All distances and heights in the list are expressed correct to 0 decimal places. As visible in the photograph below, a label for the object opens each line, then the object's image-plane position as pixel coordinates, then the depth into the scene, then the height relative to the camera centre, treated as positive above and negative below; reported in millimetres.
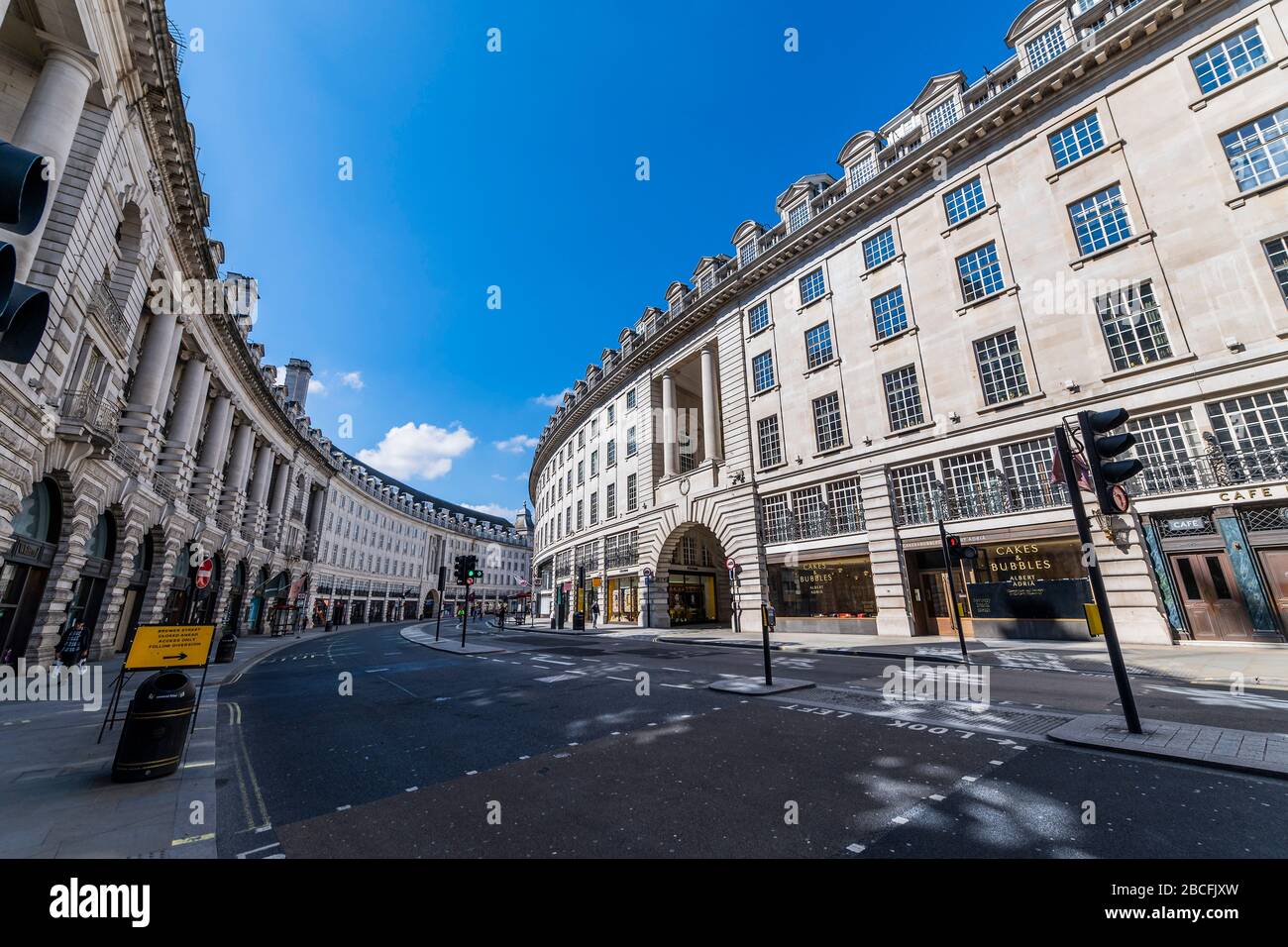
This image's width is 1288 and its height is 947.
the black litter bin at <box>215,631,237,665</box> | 18594 -1277
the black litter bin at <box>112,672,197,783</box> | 5367 -1267
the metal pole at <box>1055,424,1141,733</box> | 5883 -57
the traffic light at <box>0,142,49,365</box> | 2295 +1773
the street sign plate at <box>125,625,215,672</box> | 7027 -440
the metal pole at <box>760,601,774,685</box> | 9914 -609
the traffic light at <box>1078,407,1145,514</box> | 5898 +1567
